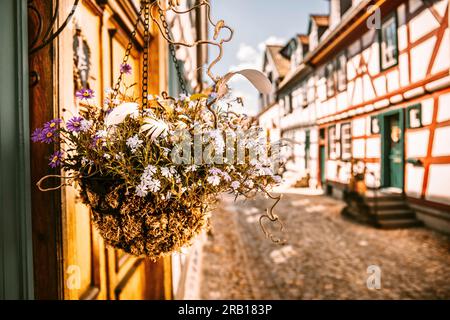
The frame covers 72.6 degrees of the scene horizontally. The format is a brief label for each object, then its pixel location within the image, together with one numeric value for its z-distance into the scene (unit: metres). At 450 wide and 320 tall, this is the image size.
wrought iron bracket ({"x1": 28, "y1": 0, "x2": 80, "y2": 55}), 0.94
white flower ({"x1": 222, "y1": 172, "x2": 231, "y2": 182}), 0.79
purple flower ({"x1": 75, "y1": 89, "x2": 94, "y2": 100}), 0.83
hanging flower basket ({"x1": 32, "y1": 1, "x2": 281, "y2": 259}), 0.77
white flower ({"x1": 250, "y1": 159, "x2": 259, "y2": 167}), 0.87
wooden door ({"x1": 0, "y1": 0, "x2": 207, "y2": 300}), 0.89
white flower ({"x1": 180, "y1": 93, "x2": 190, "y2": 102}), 0.93
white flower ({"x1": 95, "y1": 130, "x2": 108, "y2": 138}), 0.74
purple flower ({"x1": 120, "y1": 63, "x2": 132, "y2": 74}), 0.95
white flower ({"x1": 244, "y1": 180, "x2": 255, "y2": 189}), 0.87
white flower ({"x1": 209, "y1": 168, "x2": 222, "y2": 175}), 0.78
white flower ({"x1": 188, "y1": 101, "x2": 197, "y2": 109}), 0.91
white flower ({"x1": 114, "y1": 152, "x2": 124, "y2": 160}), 0.75
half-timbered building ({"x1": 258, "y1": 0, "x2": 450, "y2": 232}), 5.80
